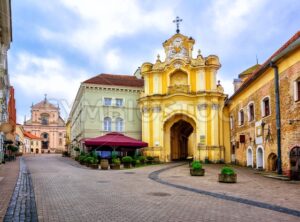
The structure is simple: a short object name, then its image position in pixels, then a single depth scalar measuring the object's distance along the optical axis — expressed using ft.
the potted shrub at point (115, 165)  63.55
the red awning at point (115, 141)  70.95
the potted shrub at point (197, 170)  49.84
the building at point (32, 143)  227.47
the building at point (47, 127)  248.01
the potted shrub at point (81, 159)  75.31
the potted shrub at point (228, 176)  40.06
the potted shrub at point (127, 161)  66.65
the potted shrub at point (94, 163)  65.02
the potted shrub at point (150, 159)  79.49
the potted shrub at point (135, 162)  69.45
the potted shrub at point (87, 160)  68.15
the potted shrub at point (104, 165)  62.83
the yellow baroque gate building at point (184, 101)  85.41
